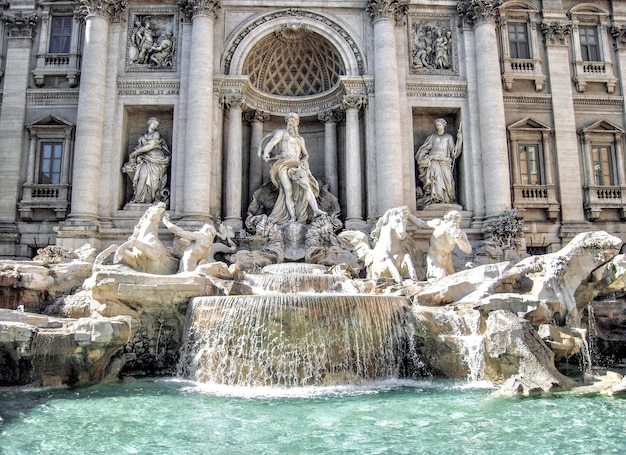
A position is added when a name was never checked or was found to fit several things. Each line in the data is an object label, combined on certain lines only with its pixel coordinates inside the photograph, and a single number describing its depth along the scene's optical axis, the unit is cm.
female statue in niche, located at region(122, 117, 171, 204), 1938
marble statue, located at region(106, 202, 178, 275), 1480
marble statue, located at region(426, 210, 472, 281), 1503
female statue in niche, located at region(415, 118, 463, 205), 1989
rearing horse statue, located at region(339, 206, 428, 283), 1497
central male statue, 1902
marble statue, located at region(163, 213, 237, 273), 1524
